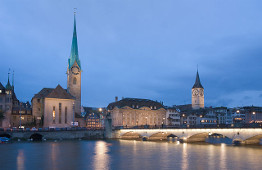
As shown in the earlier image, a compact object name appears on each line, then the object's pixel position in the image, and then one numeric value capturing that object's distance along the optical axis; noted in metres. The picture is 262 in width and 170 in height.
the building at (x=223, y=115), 160.04
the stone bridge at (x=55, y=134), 85.19
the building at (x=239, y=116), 157.38
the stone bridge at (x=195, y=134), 62.11
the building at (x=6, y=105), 101.46
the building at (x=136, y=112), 125.75
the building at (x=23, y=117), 106.65
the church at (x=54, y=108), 103.12
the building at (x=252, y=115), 145.75
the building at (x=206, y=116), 151.30
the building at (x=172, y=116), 140.62
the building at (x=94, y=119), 134.38
